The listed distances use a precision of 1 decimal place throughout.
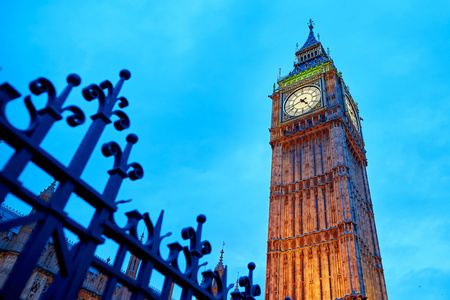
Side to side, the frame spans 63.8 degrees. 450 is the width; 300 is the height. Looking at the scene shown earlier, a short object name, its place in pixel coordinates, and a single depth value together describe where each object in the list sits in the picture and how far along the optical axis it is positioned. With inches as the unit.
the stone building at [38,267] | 825.5
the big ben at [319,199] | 1141.1
